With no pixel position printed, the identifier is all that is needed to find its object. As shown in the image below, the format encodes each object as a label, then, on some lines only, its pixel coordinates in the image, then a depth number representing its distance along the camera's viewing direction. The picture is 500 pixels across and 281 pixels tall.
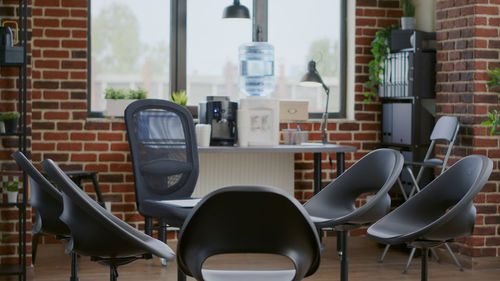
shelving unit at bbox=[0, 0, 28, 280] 4.87
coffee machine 5.52
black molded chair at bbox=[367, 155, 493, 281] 2.98
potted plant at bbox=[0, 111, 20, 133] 4.96
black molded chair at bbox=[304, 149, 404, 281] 3.54
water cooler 5.49
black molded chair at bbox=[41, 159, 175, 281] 2.46
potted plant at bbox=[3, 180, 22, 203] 4.97
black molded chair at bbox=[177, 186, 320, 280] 2.28
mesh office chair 4.53
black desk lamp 5.94
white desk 6.09
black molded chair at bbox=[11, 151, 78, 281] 3.16
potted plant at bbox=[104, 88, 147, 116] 5.95
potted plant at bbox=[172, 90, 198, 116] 5.92
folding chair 5.43
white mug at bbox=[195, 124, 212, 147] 5.44
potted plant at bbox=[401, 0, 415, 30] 6.14
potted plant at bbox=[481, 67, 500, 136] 5.15
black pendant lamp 5.82
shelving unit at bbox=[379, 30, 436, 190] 5.87
